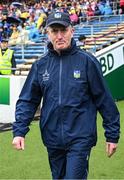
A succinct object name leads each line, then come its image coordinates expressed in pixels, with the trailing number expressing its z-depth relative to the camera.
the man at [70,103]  4.30
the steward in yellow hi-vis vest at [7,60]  13.45
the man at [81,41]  16.71
